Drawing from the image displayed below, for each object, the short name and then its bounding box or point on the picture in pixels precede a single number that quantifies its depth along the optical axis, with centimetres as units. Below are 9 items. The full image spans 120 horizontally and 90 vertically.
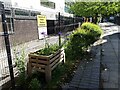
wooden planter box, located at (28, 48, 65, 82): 233
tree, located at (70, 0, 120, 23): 739
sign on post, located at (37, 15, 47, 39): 308
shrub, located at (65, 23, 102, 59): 366
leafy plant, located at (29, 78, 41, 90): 207
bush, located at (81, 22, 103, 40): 489
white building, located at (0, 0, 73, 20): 651
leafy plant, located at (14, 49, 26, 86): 225
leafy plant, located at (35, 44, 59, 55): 255
